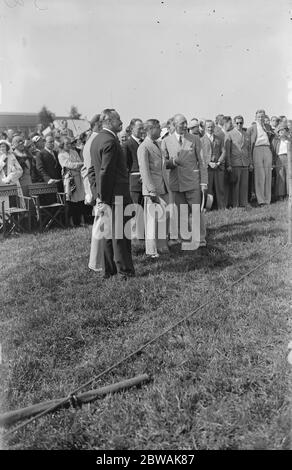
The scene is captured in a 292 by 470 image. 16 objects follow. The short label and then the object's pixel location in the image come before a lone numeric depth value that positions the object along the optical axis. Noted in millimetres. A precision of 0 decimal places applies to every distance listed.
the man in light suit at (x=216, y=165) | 11328
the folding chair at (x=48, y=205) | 9594
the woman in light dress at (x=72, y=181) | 10081
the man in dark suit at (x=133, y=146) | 8492
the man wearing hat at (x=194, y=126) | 9906
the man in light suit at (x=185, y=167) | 7641
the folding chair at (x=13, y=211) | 9277
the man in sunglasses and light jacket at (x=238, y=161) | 11680
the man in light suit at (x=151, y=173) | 7180
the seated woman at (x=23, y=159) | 10133
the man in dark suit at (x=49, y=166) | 10211
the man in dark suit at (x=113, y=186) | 6129
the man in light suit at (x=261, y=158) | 11961
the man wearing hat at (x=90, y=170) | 6750
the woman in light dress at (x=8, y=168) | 9602
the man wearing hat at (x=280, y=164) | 12680
